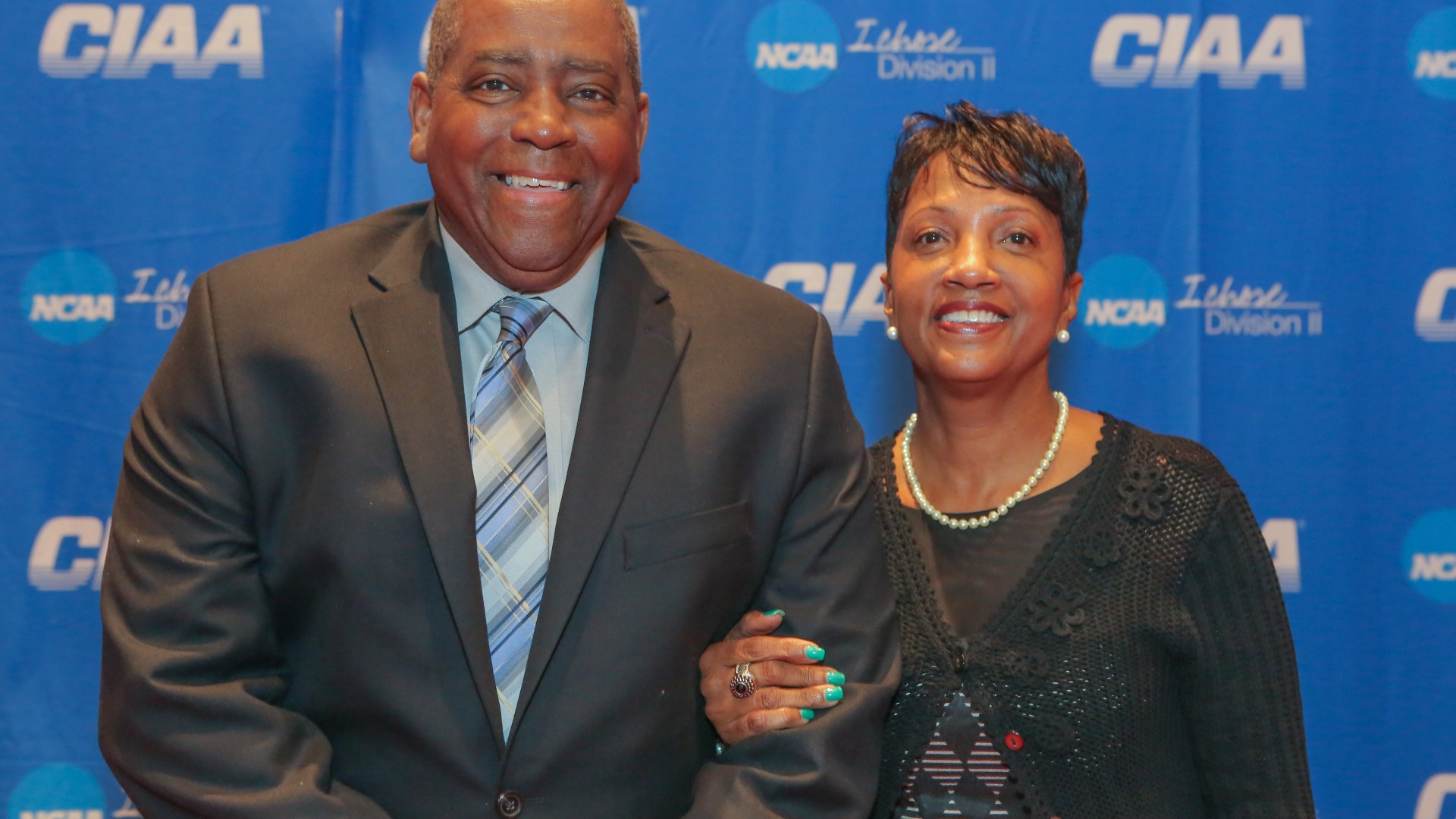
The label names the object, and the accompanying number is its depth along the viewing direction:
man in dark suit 1.59
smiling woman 2.02
